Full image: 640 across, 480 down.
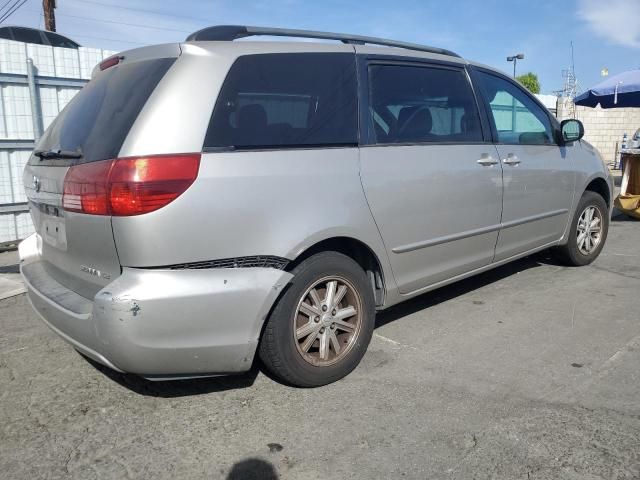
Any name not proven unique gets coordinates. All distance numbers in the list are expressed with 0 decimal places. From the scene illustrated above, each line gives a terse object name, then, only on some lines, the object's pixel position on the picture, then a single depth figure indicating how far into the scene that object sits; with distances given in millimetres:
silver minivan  2404
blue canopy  10898
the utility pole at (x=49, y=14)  18812
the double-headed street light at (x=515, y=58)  32938
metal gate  7016
